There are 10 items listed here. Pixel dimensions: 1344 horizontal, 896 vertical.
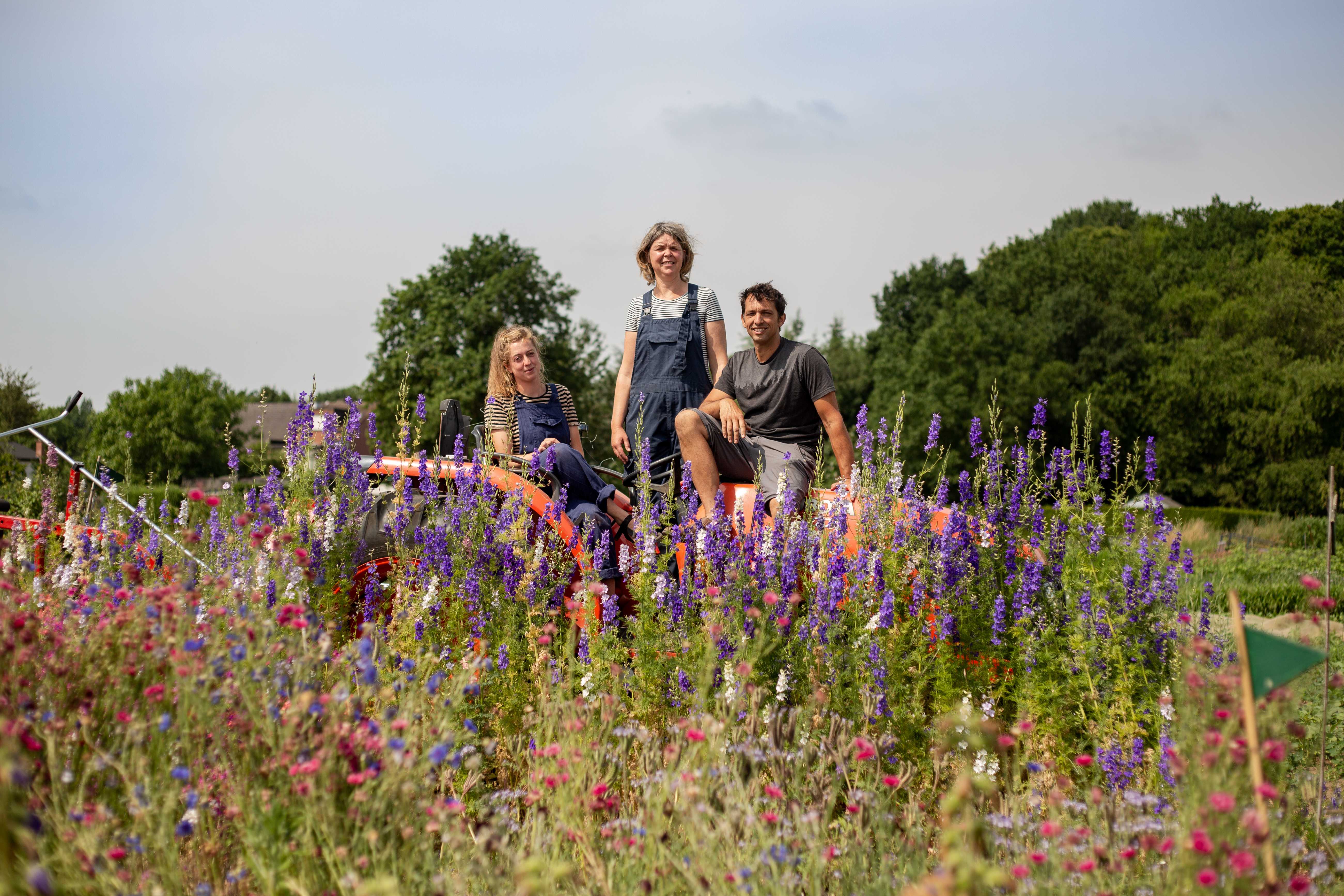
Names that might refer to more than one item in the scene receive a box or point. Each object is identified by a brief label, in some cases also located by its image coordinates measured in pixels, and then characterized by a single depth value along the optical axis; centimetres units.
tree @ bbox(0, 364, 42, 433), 2555
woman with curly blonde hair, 434
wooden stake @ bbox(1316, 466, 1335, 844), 235
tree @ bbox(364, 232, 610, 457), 2645
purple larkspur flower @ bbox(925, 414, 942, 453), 372
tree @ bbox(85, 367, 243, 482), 3944
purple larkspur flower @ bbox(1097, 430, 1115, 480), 368
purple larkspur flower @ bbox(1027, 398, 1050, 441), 382
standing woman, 512
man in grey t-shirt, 434
